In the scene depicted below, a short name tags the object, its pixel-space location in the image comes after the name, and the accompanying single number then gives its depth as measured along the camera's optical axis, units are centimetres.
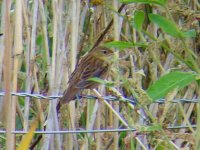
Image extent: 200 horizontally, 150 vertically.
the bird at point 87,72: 499
